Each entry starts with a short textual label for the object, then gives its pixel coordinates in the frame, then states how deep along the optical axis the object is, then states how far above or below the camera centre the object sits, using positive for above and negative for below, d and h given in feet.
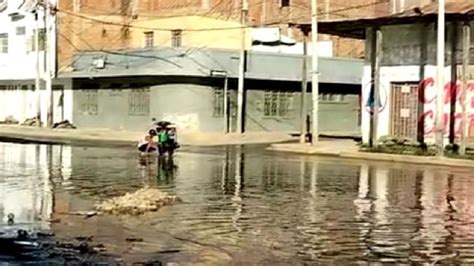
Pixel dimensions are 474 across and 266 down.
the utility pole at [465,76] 115.03 +3.40
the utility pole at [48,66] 204.95 +6.99
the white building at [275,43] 212.02 +12.68
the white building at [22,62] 216.54 +8.43
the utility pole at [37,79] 210.59 +4.43
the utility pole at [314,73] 131.95 +4.06
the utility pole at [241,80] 172.19 +3.89
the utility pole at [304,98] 141.49 +0.85
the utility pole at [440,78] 110.11 +3.01
